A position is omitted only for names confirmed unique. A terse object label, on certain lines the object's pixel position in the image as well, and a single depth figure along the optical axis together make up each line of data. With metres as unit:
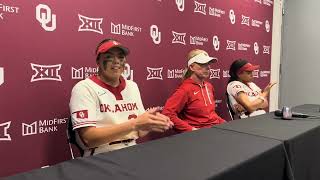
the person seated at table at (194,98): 2.44
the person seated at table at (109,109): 1.59
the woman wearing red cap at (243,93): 2.84
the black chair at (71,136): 1.75
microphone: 1.97
